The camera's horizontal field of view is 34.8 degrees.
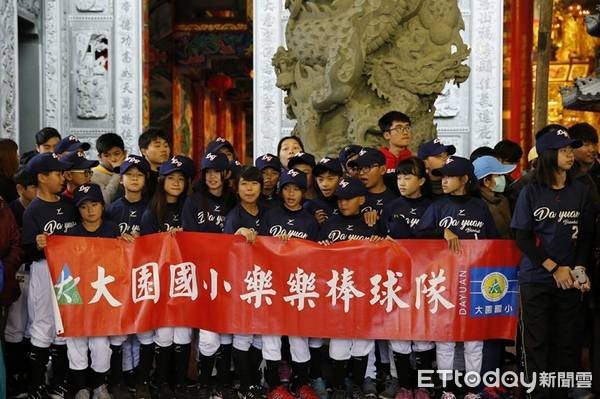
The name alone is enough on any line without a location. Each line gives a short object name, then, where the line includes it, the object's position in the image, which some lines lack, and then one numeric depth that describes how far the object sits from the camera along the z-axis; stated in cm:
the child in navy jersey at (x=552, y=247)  636
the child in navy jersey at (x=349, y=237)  695
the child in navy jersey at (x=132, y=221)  711
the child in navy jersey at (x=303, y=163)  778
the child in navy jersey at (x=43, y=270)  708
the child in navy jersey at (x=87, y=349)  701
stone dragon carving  888
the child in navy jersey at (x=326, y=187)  741
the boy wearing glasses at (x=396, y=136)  807
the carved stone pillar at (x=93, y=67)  1720
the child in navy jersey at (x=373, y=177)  735
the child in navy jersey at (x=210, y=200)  724
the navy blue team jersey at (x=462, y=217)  682
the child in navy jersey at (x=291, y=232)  700
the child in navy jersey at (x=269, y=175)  766
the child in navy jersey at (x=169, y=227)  709
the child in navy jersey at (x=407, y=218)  693
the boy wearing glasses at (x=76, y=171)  766
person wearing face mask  720
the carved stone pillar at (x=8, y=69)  1551
